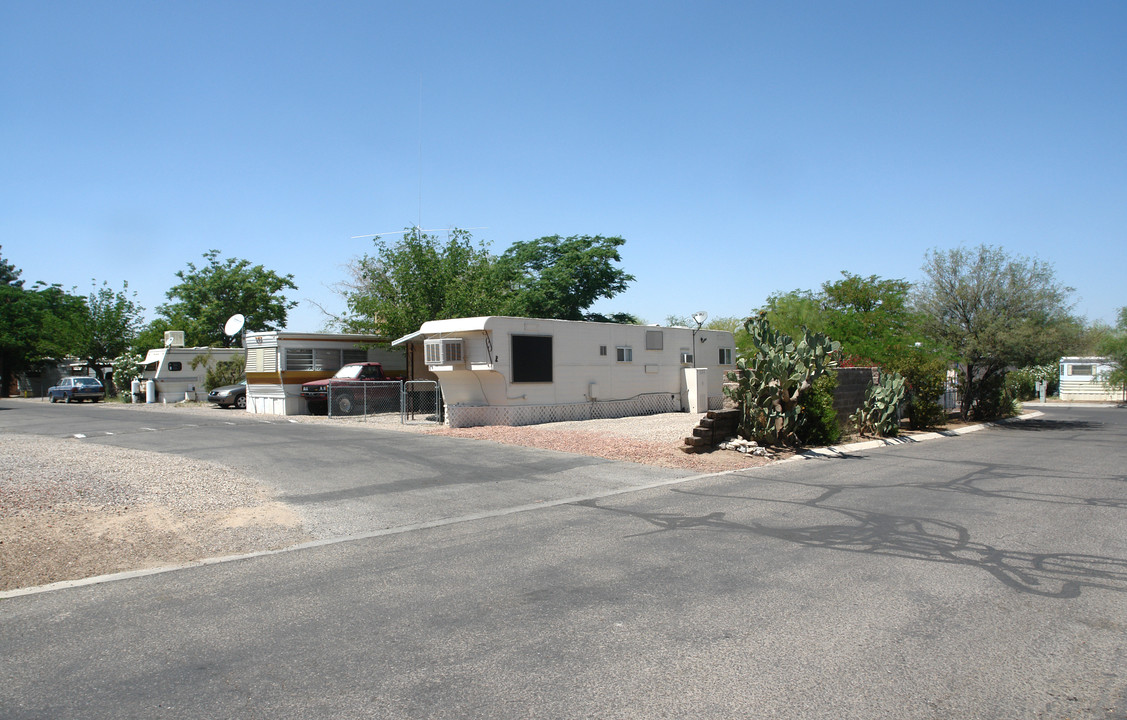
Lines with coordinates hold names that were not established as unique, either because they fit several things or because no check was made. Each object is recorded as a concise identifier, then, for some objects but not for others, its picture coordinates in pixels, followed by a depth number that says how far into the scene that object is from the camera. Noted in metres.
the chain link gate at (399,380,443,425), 21.29
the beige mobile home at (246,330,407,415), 23.95
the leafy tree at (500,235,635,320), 38.12
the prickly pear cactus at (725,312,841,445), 14.16
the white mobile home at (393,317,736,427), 18.44
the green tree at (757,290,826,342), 34.81
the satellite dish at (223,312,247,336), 29.29
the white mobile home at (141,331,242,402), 32.69
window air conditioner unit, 18.34
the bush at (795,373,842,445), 15.10
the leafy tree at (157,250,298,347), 46.12
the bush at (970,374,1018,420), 23.88
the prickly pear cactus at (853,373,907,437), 17.55
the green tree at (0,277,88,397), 44.56
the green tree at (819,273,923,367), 21.86
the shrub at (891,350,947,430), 19.70
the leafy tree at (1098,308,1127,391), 37.29
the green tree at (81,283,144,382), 44.06
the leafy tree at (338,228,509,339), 25.58
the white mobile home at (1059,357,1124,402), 41.06
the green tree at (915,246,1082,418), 21.02
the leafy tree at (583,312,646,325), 40.59
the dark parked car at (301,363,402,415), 22.92
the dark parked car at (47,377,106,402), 37.19
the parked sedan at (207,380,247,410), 28.47
